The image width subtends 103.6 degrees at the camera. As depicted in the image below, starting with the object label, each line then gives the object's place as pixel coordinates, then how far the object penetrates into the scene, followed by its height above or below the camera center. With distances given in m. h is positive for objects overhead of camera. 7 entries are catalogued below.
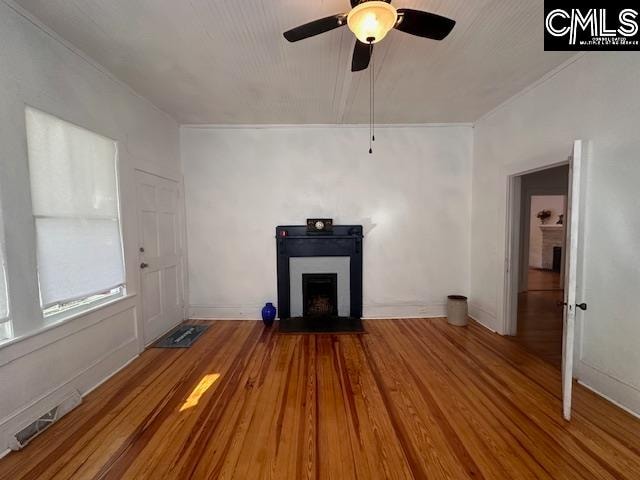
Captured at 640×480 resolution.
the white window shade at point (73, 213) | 1.78 +0.14
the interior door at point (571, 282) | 1.68 -0.40
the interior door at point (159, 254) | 2.84 -0.30
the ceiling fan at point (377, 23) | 1.34 +1.16
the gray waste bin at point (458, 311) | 3.37 -1.16
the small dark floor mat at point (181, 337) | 2.89 -1.31
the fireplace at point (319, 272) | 3.60 -0.65
